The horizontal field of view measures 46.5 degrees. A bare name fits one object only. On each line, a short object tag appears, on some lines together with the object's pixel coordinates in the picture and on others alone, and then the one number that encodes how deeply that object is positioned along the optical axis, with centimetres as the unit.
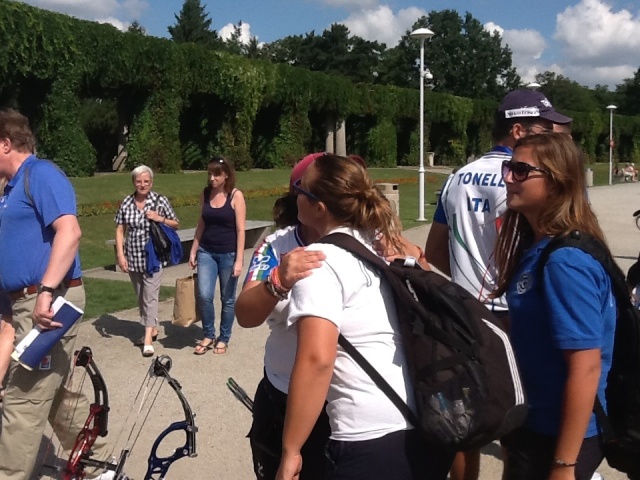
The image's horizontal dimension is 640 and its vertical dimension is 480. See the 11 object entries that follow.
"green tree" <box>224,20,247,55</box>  8874
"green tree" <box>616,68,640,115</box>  9838
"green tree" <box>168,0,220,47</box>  8996
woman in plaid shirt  689
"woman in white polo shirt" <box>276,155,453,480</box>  205
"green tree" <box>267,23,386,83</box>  8856
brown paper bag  684
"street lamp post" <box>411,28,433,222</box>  1838
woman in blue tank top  677
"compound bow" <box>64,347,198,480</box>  343
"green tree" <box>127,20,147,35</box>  8219
